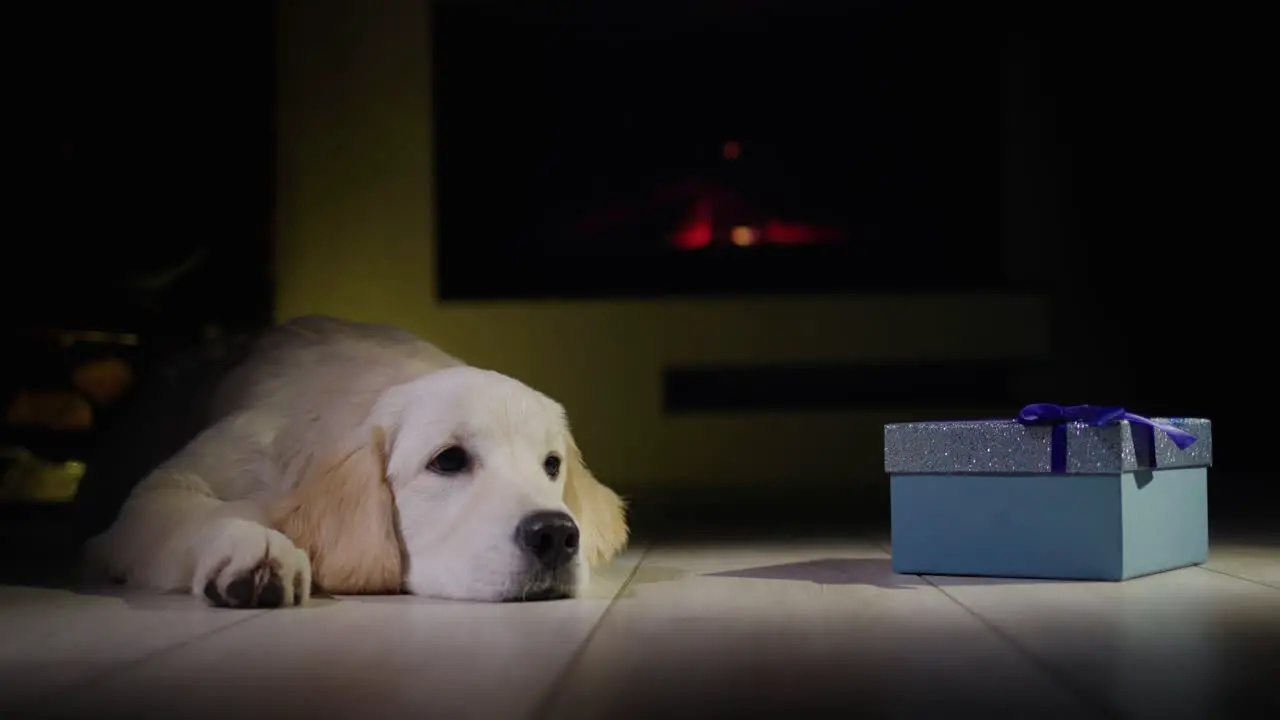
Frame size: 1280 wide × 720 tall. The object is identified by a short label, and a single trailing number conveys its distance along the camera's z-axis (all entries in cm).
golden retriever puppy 205
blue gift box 218
